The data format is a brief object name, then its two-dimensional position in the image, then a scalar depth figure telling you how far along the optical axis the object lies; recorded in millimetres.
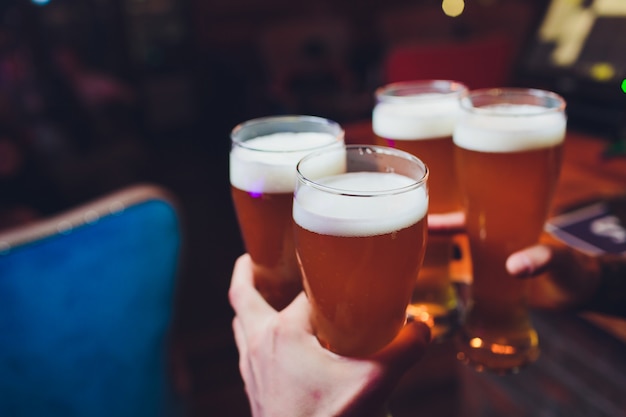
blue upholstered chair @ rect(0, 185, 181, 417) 1222
